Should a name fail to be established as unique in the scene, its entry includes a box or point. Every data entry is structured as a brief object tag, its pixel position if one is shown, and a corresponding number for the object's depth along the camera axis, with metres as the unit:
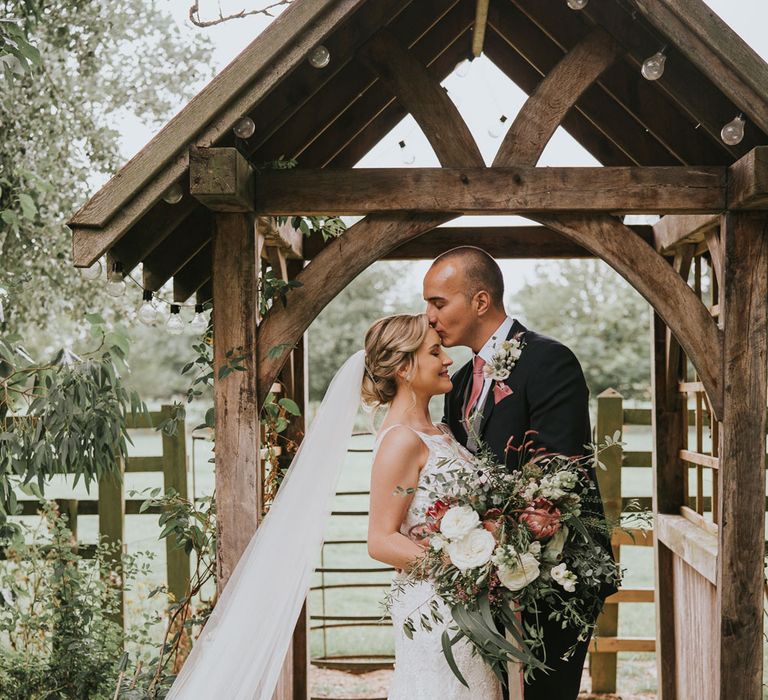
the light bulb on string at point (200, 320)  3.85
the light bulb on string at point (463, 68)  4.18
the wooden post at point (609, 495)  5.94
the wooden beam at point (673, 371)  4.93
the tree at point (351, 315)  17.56
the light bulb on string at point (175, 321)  3.74
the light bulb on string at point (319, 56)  2.98
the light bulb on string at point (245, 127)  3.01
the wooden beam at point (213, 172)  2.92
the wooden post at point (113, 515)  5.68
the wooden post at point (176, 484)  5.76
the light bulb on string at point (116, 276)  3.21
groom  3.32
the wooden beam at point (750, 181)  2.95
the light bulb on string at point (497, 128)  3.76
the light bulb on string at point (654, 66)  2.98
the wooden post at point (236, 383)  3.27
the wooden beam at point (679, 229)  3.92
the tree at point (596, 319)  19.39
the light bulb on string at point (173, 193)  2.98
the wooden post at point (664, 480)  4.93
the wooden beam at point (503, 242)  4.92
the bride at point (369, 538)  3.16
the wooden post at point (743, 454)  3.23
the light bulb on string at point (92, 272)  3.05
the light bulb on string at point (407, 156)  3.48
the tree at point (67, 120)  6.51
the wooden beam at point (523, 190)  3.21
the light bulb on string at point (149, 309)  3.66
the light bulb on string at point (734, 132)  3.00
